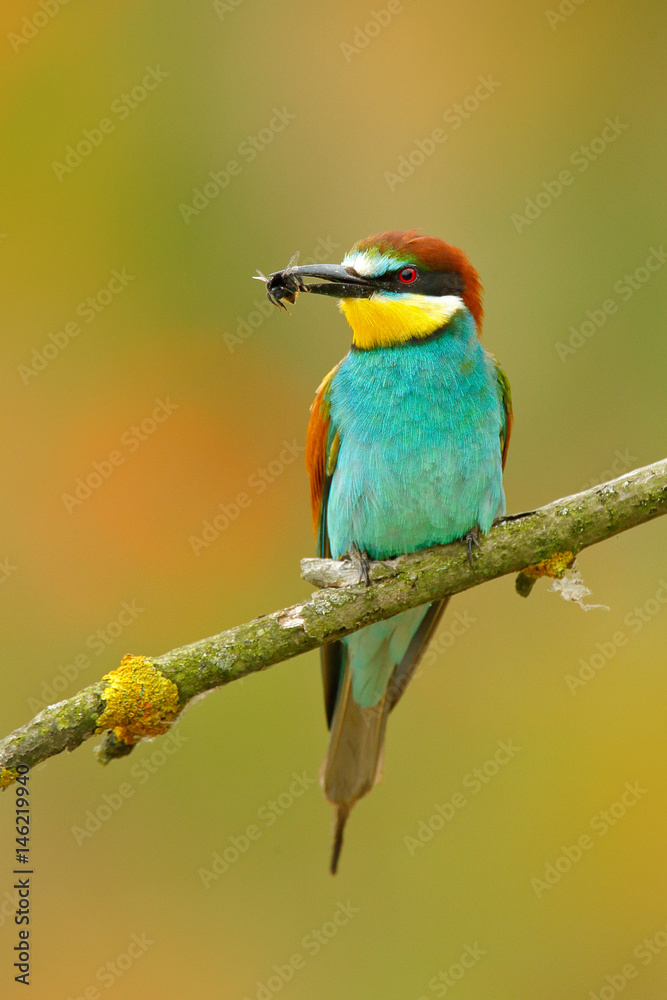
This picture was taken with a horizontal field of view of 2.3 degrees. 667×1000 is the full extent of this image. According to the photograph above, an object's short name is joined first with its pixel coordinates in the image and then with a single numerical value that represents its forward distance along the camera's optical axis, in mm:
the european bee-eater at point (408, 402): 6004
